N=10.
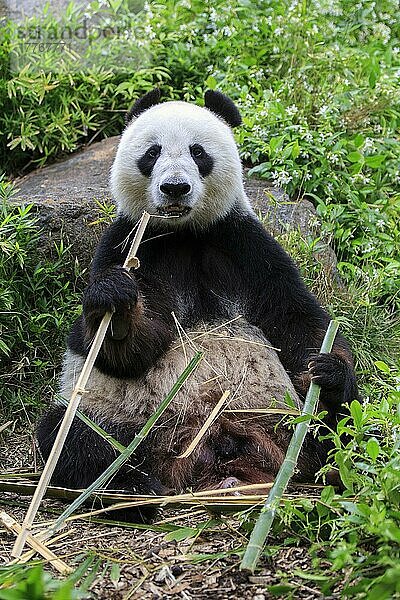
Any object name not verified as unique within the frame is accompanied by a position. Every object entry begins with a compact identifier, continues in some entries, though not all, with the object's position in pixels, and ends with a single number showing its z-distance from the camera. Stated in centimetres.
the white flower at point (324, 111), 1419
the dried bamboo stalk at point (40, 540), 600
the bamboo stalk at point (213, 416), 734
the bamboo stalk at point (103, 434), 720
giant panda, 827
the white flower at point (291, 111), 1389
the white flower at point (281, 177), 1311
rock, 1191
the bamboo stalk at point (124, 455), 637
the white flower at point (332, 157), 1352
